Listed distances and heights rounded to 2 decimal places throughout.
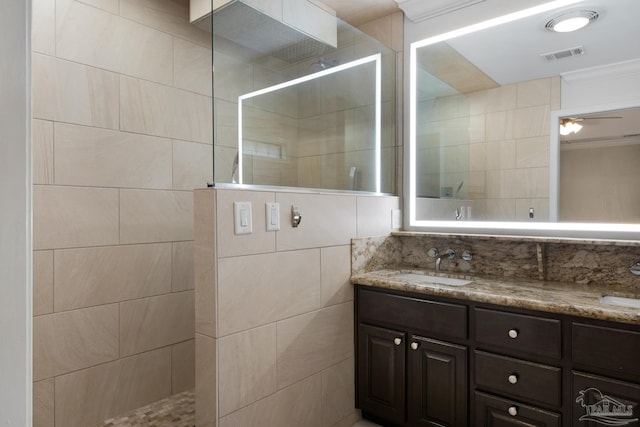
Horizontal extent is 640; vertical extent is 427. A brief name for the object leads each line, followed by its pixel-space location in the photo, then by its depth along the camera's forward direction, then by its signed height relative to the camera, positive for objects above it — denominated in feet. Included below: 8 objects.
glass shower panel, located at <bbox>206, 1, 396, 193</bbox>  5.73 +1.78
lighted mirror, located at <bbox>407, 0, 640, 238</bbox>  6.37 +1.58
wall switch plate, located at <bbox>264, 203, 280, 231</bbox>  5.74 -0.06
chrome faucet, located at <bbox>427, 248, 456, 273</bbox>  7.83 -0.90
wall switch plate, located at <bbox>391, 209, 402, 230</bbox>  8.33 -0.18
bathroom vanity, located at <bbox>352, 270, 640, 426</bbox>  4.90 -2.07
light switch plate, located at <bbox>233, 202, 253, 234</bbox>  5.29 -0.10
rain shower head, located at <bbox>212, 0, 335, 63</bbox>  5.76 +2.87
